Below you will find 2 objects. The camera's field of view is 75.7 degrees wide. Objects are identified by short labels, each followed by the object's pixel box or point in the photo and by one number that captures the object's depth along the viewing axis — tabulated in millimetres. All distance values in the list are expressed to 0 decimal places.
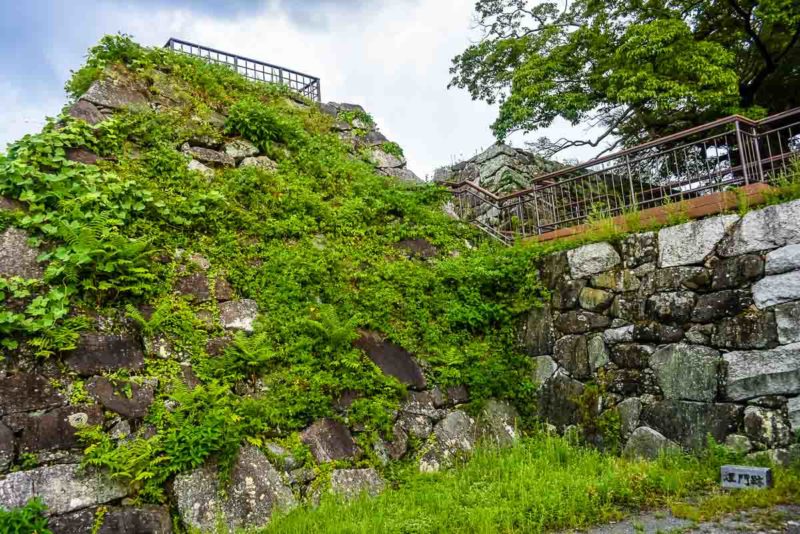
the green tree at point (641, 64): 12023
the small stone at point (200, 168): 7817
